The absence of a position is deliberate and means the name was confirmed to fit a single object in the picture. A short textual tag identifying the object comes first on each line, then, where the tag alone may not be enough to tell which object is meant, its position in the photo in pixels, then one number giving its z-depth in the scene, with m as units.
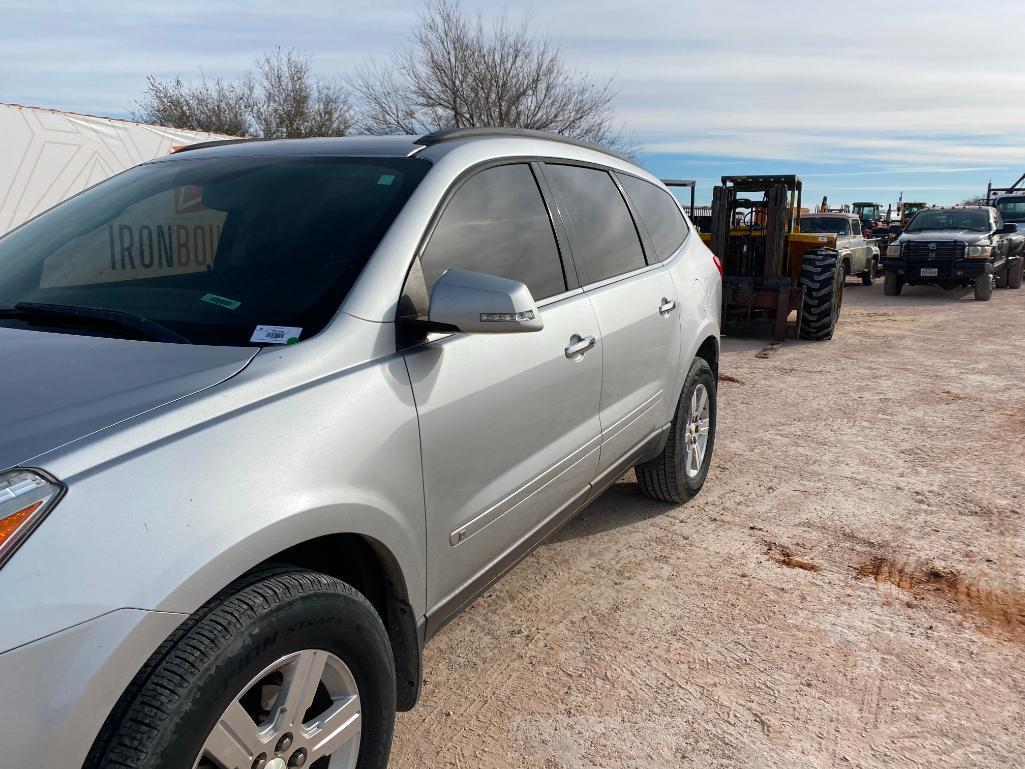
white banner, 10.29
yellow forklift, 11.02
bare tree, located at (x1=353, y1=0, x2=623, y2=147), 27.16
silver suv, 1.39
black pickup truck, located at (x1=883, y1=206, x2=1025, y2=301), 15.76
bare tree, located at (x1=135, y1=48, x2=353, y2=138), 28.56
